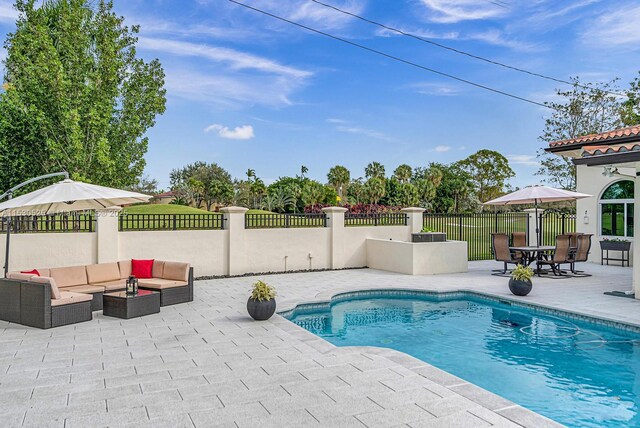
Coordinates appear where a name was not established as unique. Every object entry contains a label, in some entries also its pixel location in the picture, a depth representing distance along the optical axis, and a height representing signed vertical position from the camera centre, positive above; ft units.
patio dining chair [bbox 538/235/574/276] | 41.42 -3.10
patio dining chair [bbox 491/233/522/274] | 43.74 -2.99
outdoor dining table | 42.71 -3.30
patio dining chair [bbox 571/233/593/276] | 43.01 -2.94
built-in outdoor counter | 42.68 -3.68
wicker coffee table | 25.31 -4.79
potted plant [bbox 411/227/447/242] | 44.52 -1.80
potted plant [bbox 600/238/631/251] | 47.77 -2.82
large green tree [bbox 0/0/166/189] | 48.24 +14.19
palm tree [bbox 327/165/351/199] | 194.39 +17.27
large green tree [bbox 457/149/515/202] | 190.08 +19.39
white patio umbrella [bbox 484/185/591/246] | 43.56 +2.14
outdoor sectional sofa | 23.35 -4.08
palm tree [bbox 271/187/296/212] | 144.71 +6.18
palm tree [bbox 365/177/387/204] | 163.94 +10.43
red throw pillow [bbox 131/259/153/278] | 31.04 -3.37
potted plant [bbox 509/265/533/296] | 31.99 -4.46
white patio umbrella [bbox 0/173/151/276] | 25.14 +1.25
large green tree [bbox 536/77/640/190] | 73.72 +18.23
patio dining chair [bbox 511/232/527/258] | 47.83 -2.18
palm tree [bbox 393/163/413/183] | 197.26 +19.68
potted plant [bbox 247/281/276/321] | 24.62 -4.54
